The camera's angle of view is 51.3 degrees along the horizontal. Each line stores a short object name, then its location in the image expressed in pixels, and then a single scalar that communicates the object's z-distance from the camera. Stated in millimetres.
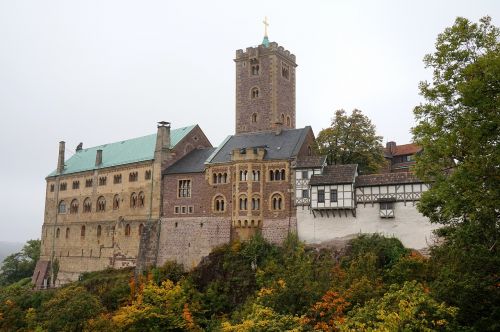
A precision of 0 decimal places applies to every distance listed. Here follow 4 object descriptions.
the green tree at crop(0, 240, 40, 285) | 79375
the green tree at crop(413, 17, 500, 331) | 19344
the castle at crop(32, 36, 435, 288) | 41531
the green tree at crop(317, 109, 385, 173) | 48000
